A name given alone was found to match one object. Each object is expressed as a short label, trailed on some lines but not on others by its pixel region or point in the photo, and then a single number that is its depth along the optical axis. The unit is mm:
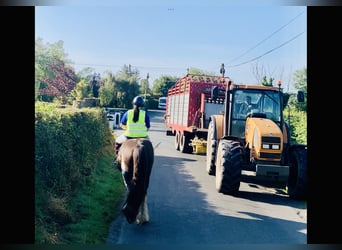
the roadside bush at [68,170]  5266
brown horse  5445
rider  5598
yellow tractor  6367
